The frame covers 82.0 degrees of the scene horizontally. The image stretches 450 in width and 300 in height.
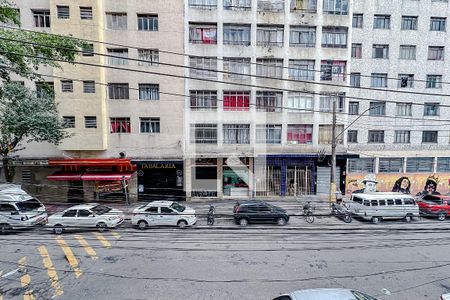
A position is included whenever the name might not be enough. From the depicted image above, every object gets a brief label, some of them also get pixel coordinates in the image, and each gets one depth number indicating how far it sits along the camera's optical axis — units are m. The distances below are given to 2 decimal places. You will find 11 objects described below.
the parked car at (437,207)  18.39
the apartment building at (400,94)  24.23
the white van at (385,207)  17.22
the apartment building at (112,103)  20.69
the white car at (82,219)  15.41
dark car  16.59
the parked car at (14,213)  15.05
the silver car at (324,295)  6.34
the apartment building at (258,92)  22.66
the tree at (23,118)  16.62
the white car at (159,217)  16.25
